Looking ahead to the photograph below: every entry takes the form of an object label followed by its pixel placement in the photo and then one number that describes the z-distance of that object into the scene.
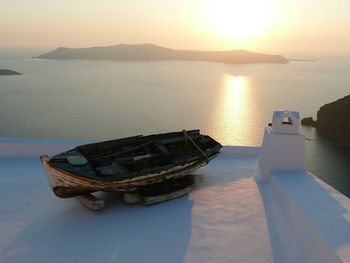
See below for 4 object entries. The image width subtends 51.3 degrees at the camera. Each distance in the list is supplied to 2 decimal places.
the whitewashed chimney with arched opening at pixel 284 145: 8.19
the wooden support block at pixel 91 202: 7.14
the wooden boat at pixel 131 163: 6.90
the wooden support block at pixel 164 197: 7.53
